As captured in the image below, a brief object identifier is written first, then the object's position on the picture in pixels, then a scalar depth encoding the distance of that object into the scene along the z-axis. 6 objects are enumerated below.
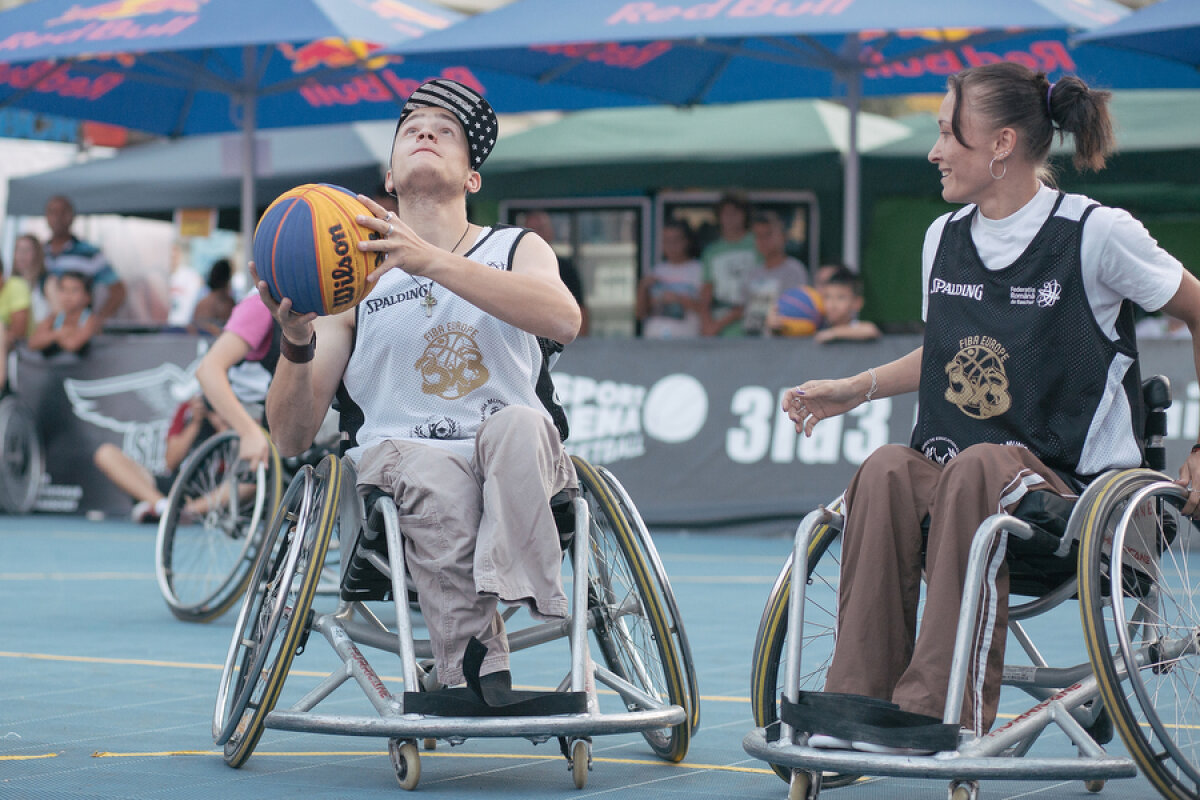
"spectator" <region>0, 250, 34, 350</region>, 11.91
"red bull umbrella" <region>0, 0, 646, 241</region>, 10.55
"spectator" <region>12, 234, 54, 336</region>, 12.27
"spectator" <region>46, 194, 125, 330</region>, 12.33
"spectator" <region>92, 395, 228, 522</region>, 10.78
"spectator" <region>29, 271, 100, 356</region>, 11.09
